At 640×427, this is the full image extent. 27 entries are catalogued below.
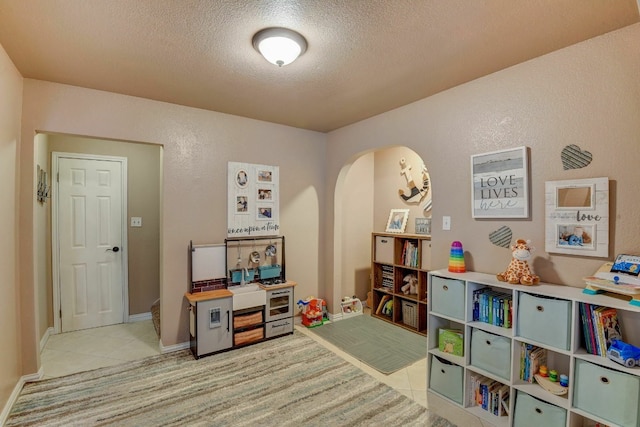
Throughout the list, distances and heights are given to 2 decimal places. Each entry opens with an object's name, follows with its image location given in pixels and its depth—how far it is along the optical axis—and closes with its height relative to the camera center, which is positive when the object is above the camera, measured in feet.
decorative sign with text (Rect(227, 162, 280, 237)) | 10.96 +0.36
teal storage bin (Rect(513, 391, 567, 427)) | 5.53 -3.75
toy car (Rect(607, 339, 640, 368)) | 4.77 -2.23
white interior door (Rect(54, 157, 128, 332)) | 11.32 -1.20
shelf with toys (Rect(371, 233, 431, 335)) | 11.72 -2.78
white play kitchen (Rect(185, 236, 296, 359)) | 9.58 -2.72
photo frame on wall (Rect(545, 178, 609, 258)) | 5.77 -0.12
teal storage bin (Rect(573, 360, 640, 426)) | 4.67 -2.89
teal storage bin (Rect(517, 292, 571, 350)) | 5.41 -1.99
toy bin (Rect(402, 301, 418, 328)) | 11.82 -4.00
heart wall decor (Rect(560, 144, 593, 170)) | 6.02 +1.05
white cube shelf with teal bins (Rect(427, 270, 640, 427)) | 4.96 -2.74
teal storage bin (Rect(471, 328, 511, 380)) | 6.25 -2.96
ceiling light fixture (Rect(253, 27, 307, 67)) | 5.74 +3.16
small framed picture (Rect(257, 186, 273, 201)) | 11.53 +0.61
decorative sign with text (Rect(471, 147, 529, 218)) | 6.86 +0.62
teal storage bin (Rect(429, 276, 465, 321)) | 6.97 -2.00
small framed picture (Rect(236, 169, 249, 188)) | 11.05 +1.14
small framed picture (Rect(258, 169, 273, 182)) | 11.53 +1.30
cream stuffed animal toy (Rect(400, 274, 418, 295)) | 12.39 -2.99
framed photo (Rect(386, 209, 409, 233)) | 13.10 -0.42
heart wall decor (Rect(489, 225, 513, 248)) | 7.17 -0.61
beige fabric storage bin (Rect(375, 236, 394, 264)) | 12.82 -1.64
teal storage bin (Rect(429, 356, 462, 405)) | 7.04 -3.93
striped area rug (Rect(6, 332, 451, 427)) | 6.82 -4.55
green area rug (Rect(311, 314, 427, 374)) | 9.49 -4.53
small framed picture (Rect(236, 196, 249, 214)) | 11.07 +0.22
